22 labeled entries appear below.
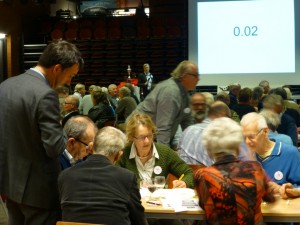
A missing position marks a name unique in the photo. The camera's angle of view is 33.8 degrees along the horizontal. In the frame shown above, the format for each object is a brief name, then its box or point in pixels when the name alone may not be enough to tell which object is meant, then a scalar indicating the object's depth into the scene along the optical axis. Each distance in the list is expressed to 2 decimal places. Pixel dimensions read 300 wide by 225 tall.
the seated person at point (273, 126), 4.11
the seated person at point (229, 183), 2.59
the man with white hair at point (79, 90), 10.55
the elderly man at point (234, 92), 8.38
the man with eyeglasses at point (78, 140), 3.15
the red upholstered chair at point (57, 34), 15.98
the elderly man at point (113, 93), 10.28
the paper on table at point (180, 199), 3.09
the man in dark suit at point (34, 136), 2.65
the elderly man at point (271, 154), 3.53
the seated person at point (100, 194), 2.55
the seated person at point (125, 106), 8.19
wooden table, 2.91
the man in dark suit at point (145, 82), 13.11
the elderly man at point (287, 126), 5.71
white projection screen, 10.36
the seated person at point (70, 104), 6.56
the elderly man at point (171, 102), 4.92
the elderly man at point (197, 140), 4.48
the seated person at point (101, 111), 6.97
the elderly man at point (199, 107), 4.93
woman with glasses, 3.90
